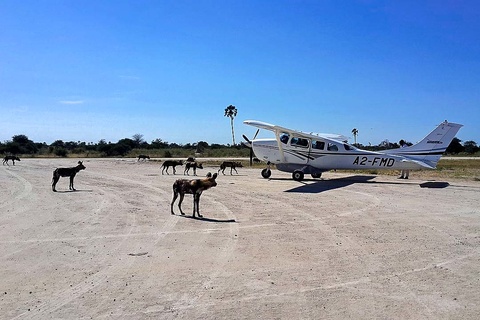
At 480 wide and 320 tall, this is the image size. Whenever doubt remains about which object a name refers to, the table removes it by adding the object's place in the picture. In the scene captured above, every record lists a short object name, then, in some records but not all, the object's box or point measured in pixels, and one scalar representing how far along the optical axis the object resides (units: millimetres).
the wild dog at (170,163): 32138
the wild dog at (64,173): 19469
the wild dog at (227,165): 30781
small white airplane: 23734
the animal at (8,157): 46169
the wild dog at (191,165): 29922
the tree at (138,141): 131825
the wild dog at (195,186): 12281
